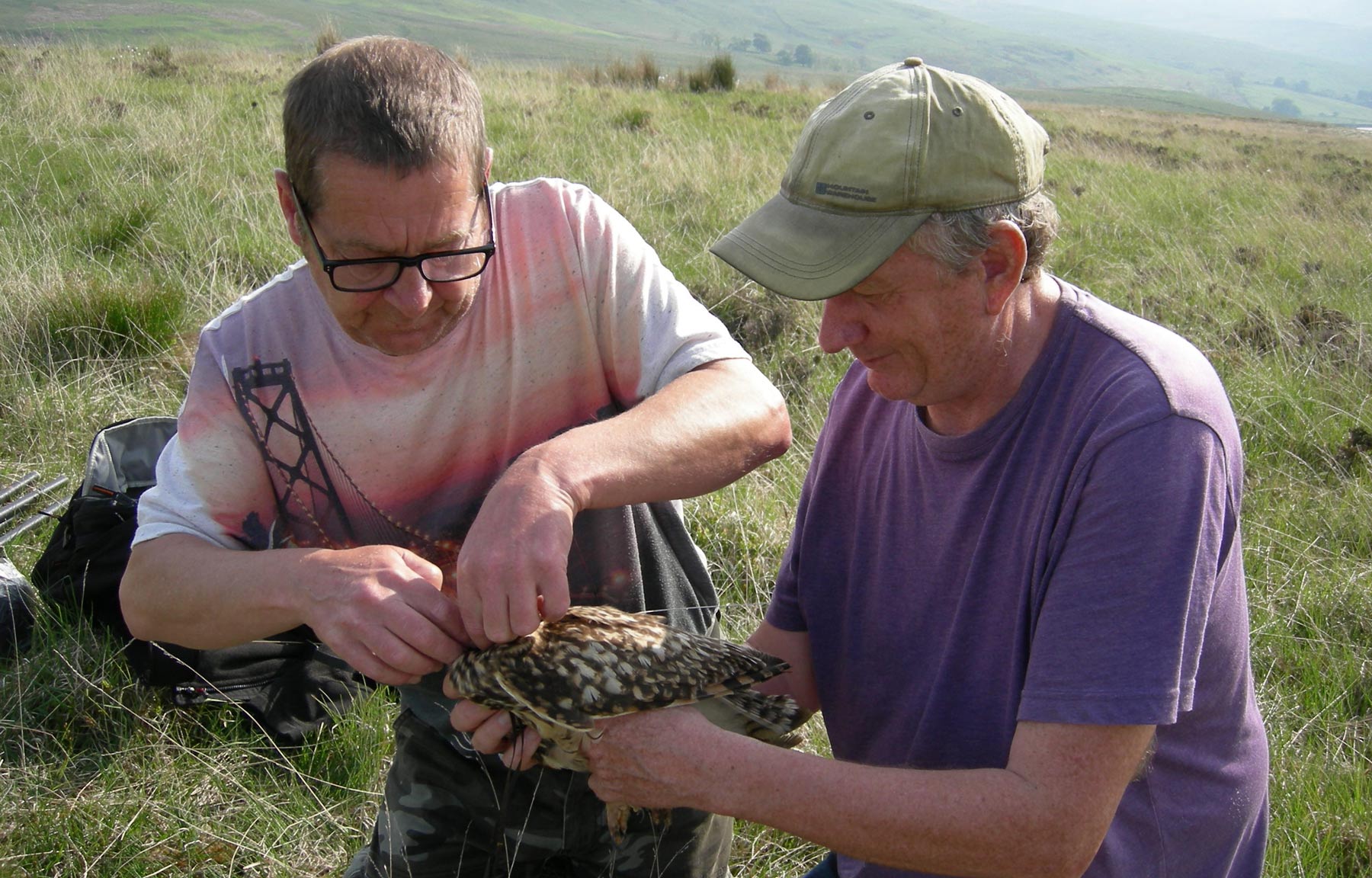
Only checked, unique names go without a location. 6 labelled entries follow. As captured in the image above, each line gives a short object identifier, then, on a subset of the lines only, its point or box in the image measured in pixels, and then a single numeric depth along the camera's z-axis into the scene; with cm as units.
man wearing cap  167
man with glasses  205
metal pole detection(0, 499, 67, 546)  430
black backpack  349
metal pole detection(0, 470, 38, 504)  453
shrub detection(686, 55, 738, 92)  1973
